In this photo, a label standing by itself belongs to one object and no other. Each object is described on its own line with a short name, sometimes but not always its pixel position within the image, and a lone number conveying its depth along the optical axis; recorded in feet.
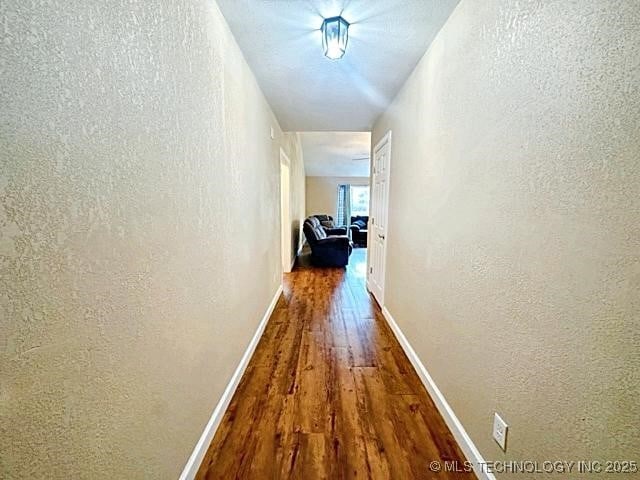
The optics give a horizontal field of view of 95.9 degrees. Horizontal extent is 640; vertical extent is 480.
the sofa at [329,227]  23.29
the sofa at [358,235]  26.30
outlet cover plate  3.63
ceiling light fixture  5.29
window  31.76
